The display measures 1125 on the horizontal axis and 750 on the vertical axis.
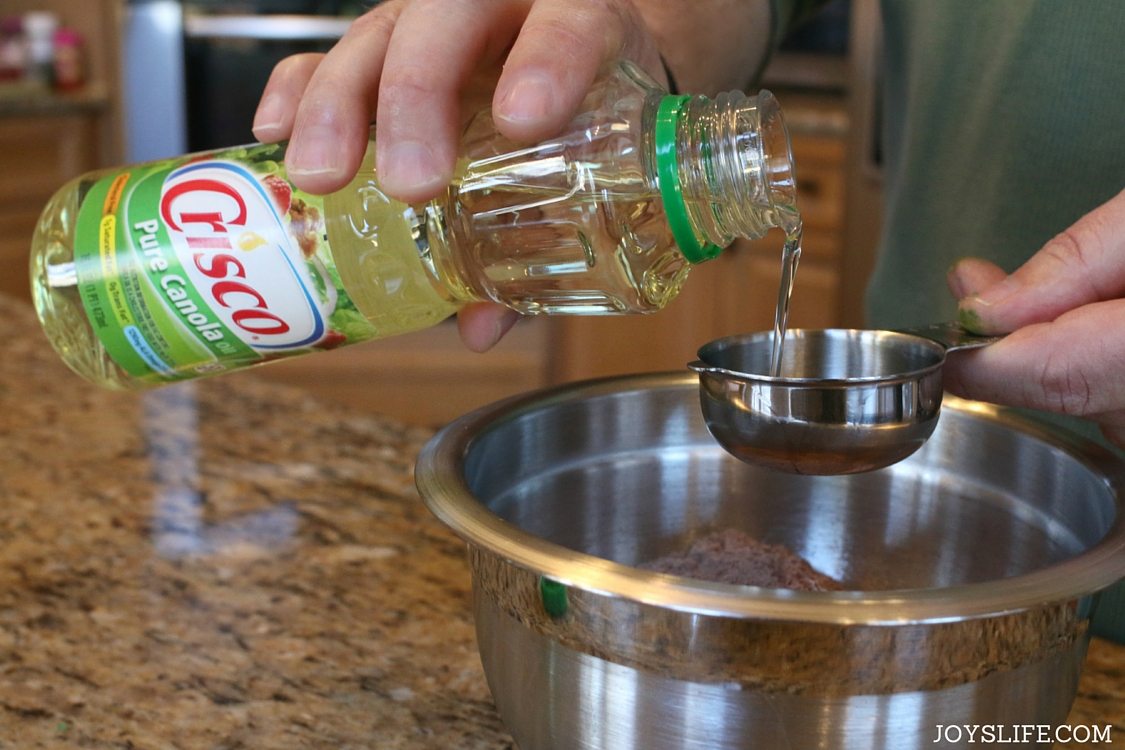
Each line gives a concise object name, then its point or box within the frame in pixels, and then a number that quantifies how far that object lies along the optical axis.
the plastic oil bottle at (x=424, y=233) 0.59
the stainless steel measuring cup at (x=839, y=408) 0.56
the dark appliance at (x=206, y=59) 2.80
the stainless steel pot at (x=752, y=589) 0.43
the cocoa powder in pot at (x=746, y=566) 0.62
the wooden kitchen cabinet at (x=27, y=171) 2.84
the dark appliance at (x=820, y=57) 2.57
